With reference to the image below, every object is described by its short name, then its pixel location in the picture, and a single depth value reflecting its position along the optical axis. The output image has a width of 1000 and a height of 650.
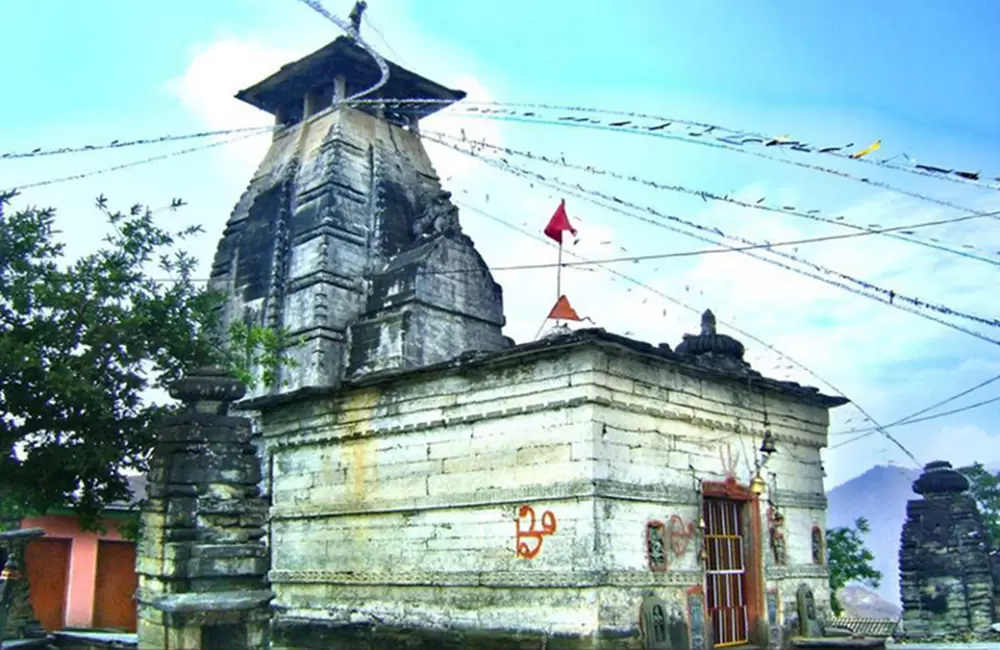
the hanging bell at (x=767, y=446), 16.41
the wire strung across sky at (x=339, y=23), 14.58
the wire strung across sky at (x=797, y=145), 9.67
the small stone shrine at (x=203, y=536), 11.24
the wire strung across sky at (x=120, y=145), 13.56
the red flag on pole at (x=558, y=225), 18.00
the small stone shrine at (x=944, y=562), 21.36
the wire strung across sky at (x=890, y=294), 11.41
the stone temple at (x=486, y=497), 12.02
